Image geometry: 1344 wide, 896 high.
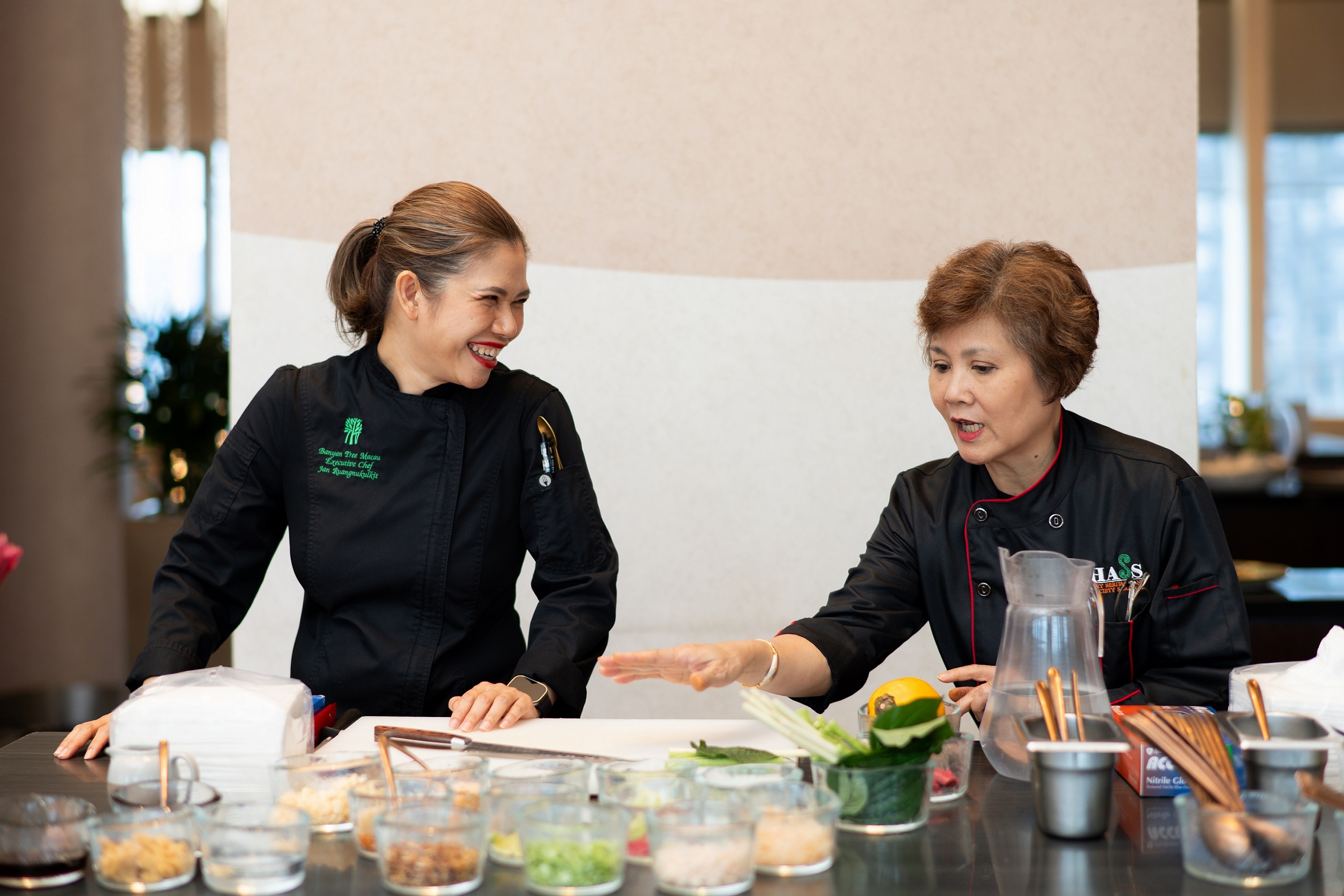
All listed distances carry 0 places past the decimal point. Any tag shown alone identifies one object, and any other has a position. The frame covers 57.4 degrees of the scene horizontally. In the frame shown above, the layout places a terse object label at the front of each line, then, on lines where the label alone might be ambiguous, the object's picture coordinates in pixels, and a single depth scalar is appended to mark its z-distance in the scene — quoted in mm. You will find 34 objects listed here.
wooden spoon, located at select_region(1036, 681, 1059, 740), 1266
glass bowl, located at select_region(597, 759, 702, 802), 1222
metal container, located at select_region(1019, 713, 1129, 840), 1194
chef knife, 1490
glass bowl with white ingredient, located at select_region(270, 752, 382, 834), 1249
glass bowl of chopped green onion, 1080
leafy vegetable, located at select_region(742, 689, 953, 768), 1207
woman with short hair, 1815
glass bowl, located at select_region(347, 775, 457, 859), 1164
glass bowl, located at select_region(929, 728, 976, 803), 1338
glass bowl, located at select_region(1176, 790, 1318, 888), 1089
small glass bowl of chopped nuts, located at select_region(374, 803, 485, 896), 1088
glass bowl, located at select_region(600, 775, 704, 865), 1174
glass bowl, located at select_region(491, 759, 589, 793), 1227
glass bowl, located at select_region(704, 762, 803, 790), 1226
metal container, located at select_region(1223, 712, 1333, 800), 1209
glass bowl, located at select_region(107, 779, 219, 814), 1237
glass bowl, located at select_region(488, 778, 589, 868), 1170
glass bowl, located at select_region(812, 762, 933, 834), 1232
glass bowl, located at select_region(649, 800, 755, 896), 1069
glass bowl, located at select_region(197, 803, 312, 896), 1096
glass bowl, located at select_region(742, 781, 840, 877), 1133
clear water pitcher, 1403
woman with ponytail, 1984
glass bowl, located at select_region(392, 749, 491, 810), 1213
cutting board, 1538
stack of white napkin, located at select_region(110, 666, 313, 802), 1382
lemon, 1521
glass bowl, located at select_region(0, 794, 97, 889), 1129
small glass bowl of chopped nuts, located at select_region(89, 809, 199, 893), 1114
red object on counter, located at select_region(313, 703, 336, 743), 1593
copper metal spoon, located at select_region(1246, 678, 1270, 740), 1312
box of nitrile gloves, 1347
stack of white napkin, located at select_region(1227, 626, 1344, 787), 1392
